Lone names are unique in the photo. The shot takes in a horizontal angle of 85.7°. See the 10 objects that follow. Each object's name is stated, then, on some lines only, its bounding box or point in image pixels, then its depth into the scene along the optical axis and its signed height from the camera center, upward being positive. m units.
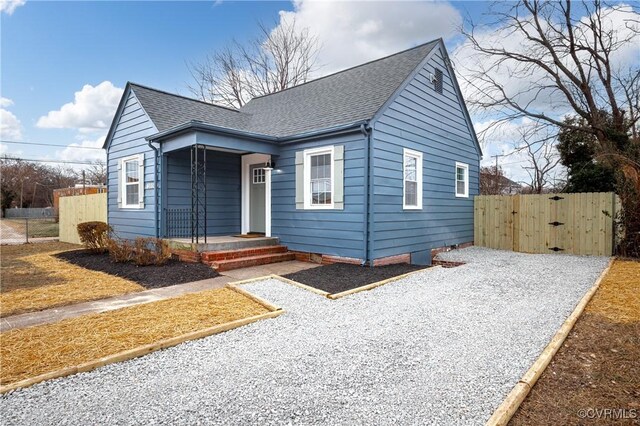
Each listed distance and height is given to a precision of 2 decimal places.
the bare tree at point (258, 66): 21.27 +8.72
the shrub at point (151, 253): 7.35 -1.04
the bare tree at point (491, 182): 19.93 +1.50
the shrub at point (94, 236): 9.23 -0.82
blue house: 7.55 +0.98
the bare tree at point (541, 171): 16.99 +1.88
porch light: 8.84 +1.06
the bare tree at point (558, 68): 10.52 +4.59
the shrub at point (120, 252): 7.79 -1.06
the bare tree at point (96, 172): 33.16 +3.27
